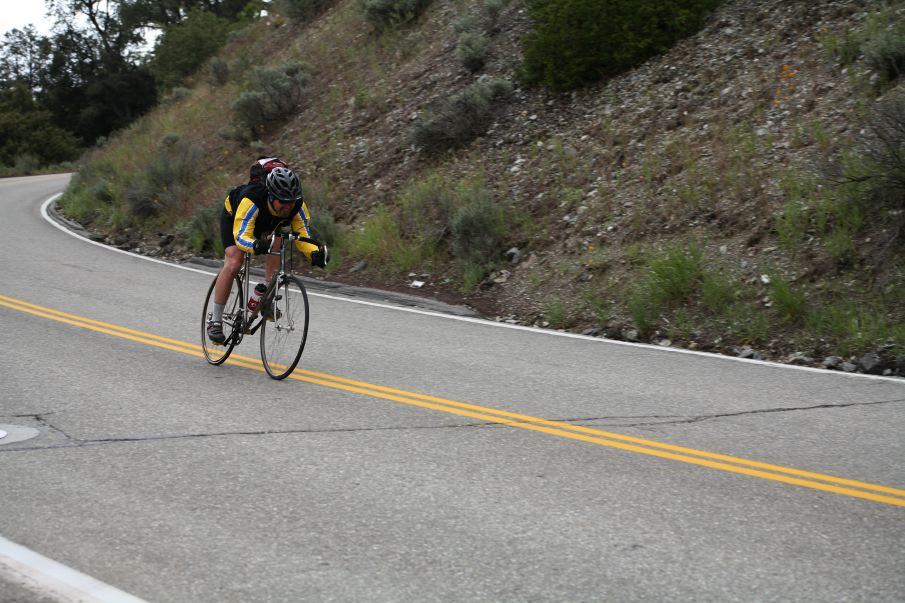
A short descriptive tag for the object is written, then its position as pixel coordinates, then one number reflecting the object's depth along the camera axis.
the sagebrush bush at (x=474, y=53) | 20.03
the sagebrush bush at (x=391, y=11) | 24.75
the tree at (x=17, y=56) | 80.75
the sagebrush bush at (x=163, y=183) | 21.23
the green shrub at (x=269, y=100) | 23.78
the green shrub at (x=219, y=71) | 30.80
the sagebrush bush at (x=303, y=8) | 30.67
